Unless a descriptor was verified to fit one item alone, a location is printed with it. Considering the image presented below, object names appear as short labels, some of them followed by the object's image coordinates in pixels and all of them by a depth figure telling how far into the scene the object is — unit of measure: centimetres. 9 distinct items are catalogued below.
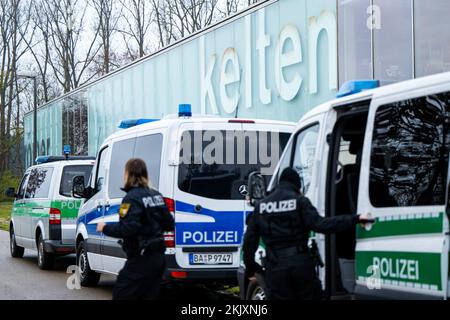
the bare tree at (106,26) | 5097
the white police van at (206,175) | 865
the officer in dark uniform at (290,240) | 582
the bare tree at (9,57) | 5094
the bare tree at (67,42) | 5216
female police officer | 622
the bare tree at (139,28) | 4859
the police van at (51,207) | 1376
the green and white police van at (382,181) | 516
